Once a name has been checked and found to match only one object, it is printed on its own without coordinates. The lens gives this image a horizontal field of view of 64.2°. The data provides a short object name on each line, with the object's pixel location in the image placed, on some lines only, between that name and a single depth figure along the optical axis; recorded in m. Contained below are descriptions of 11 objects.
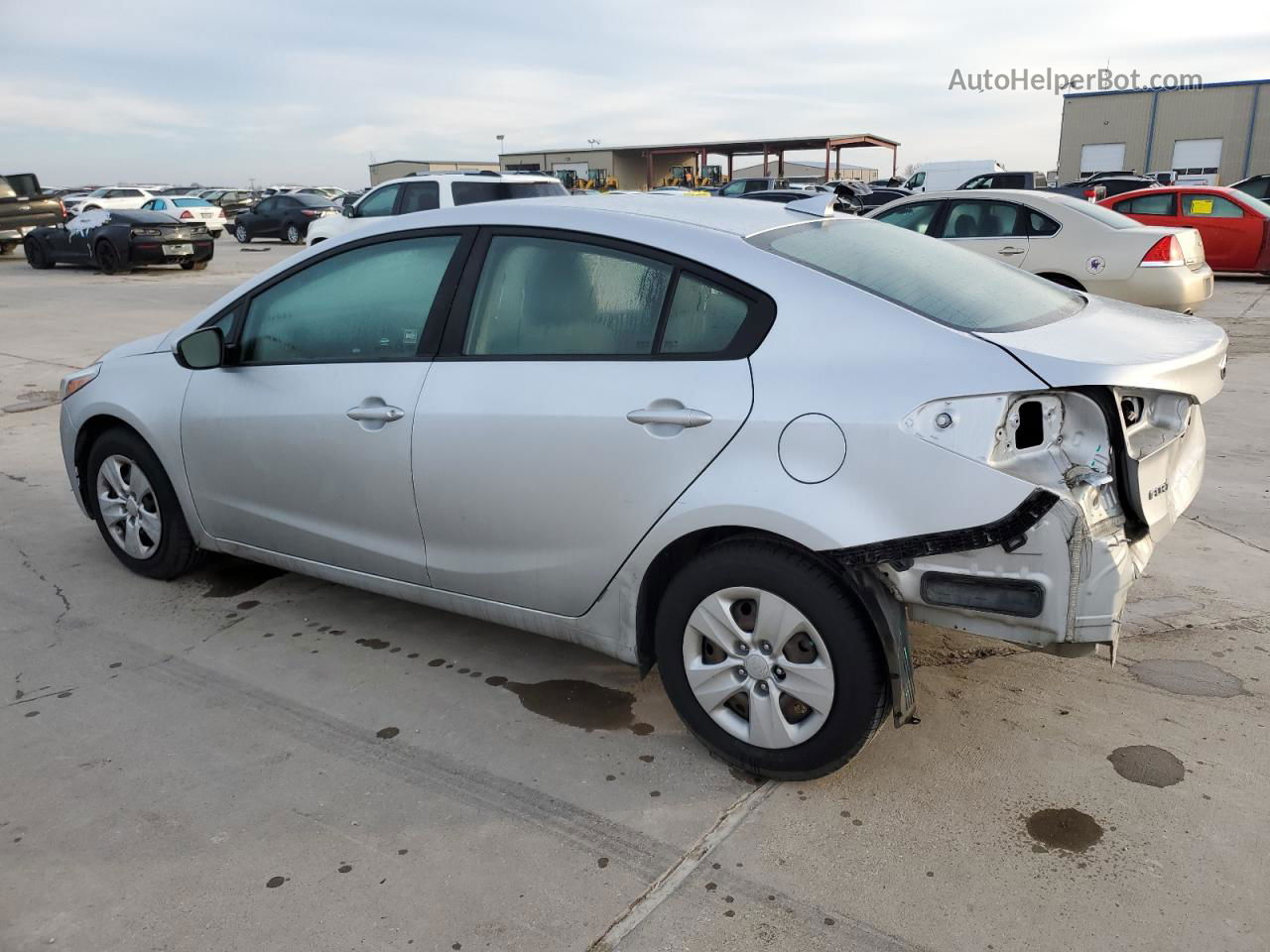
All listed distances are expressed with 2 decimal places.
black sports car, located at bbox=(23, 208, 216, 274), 18.83
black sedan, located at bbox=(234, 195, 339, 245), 27.44
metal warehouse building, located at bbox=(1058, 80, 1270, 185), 45.28
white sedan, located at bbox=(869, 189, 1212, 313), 9.34
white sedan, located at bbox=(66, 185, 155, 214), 34.19
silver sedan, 2.47
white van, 37.72
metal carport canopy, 45.28
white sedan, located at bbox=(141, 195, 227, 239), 27.20
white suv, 13.47
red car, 15.28
